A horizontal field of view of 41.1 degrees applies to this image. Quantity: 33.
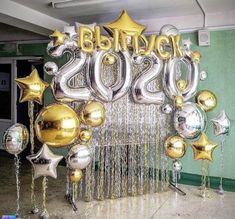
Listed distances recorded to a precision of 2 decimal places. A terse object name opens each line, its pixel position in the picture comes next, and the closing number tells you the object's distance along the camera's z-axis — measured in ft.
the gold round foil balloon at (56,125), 8.43
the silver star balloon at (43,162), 8.77
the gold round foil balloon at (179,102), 10.75
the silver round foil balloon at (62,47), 9.05
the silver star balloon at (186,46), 11.28
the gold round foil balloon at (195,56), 11.41
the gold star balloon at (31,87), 8.76
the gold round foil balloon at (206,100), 12.16
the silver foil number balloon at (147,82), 9.96
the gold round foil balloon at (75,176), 9.66
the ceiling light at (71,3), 11.12
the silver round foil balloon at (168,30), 10.69
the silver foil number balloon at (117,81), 9.14
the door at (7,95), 18.66
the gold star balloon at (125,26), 9.62
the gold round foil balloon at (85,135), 9.65
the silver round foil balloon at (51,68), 8.95
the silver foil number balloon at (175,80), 10.64
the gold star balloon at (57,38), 8.93
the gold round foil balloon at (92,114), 9.29
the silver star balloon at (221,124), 11.64
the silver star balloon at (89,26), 9.30
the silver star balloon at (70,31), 9.23
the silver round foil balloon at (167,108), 11.11
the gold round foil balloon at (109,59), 9.89
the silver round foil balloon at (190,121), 10.53
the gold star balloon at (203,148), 11.29
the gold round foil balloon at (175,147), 11.00
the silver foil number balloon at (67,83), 8.80
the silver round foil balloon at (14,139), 8.95
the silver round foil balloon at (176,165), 11.90
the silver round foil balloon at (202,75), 12.16
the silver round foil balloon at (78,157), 9.18
